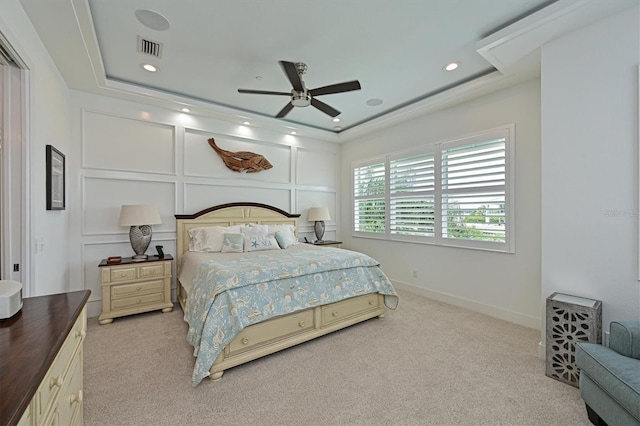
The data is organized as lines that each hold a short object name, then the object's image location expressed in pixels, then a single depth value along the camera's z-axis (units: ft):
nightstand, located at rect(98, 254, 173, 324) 10.97
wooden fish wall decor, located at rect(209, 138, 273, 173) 14.92
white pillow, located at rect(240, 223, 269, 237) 13.93
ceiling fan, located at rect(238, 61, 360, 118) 8.43
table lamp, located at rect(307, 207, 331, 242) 17.19
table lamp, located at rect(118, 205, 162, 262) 11.44
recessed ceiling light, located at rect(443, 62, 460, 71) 10.26
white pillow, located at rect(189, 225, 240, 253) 13.00
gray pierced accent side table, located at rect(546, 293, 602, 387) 6.95
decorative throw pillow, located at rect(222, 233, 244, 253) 12.65
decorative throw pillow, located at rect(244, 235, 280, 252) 13.09
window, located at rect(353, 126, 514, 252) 11.52
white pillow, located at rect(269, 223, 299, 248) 14.24
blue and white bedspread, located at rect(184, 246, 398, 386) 7.55
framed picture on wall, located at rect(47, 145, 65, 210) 8.71
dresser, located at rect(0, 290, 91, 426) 2.56
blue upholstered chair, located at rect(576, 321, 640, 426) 4.88
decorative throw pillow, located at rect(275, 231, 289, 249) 13.98
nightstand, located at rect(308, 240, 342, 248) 16.98
